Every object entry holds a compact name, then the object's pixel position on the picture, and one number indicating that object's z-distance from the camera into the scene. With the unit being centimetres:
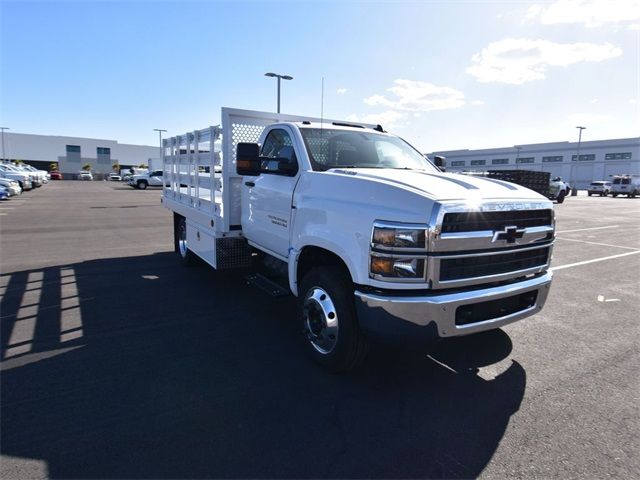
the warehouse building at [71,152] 9056
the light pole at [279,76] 2597
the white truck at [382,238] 299
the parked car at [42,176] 3634
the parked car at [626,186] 4244
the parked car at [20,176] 2834
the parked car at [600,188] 4512
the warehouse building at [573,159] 7062
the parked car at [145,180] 4111
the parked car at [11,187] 2278
